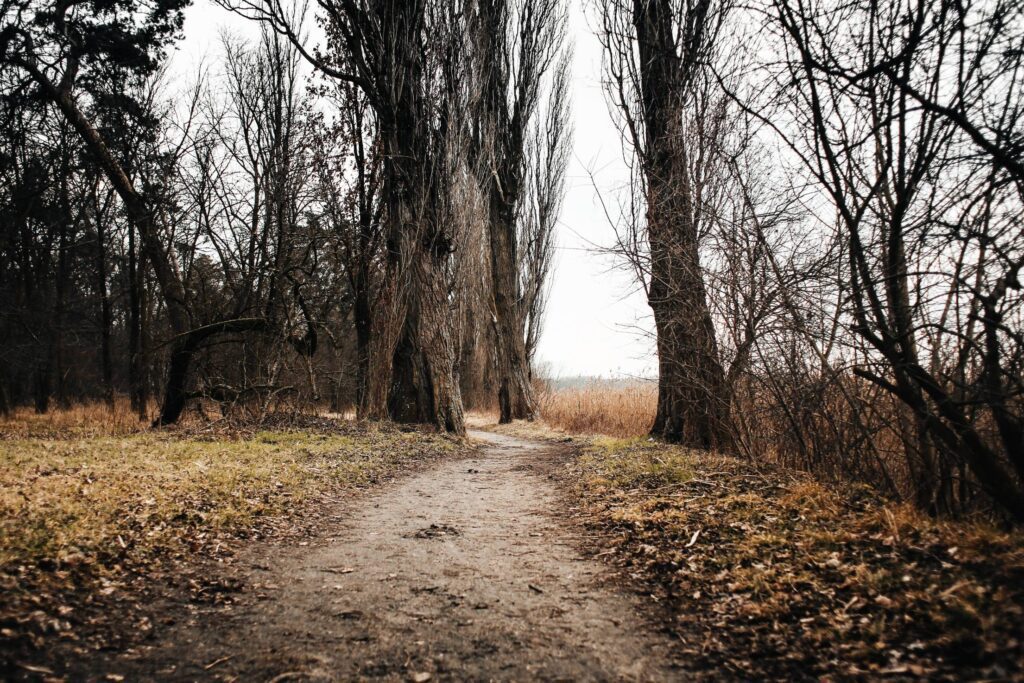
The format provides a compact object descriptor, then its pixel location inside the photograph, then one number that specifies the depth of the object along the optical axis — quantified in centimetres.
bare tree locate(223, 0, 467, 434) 1040
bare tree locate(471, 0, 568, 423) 1510
